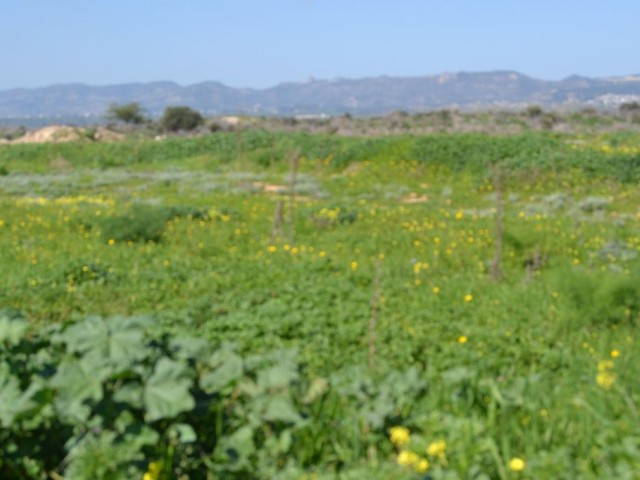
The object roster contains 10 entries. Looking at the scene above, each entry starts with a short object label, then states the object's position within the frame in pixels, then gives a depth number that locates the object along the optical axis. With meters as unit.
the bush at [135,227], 10.69
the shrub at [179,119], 43.22
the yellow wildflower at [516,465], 2.74
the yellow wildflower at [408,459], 2.71
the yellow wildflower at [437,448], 2.77
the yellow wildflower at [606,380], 3.71
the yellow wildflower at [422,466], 2.70
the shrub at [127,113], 59.62
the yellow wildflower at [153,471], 2.72
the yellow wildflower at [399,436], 2.90
